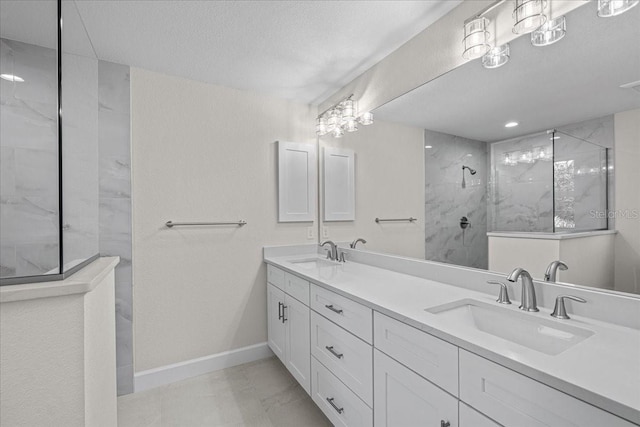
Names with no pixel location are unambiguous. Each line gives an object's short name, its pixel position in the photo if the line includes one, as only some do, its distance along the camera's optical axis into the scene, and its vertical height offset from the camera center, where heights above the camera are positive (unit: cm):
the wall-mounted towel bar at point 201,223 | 214 -8
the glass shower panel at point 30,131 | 94 +27
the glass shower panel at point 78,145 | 104 +30
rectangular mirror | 99 +23
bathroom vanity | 68 -43
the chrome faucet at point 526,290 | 111 -30
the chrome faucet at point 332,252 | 241 -33
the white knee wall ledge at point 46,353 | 82 -41
